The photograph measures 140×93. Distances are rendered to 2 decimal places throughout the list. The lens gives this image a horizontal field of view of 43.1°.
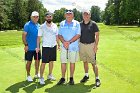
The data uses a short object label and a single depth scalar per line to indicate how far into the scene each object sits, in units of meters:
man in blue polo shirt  5.77
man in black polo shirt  5.53
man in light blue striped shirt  5.48
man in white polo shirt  5.58
